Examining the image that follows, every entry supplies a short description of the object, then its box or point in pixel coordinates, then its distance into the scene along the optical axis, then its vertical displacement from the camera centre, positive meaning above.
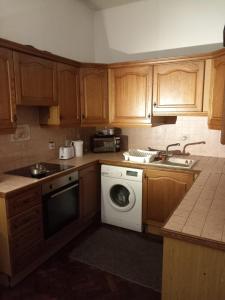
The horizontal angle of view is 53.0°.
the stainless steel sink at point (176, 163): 2.49 -0.50
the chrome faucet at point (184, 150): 2.88 -0.40
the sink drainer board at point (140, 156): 2.67 -0.43
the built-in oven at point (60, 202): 2.17 -0.85
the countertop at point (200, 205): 1.14 -0.55
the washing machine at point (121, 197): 2.69 -0.96
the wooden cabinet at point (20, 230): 1.80 -0.93
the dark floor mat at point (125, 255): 2.07 -1.39
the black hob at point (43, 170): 2.20 -0.52
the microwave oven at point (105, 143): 3.21 -0.33
